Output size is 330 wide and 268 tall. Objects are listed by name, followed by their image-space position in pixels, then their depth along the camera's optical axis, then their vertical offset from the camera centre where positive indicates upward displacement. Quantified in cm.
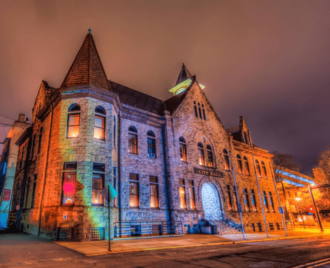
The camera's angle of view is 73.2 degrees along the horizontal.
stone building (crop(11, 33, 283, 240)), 1401 +433
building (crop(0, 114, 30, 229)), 2505 +722
